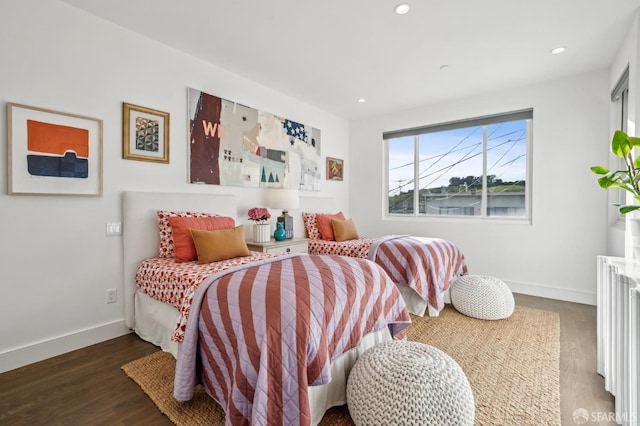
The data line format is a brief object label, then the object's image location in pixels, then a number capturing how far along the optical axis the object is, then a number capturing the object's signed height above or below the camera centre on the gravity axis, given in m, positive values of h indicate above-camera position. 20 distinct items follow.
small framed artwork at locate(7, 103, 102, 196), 2.03 +0.43
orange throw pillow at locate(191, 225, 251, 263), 2.39 -0.28
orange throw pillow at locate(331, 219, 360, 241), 3.88 -0.25
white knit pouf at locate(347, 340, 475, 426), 1.25 -0.79
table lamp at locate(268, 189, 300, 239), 3.62 +0.13
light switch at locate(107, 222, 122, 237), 2.47 -0.15
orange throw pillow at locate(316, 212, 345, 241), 3.99 -0.21
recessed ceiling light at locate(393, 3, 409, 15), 2.24 +1.53
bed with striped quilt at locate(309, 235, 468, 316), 2.90 -0.52
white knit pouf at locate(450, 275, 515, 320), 2.82 -0.84
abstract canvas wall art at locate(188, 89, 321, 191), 3.09 +0.78
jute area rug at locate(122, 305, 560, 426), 1.58 -1.06
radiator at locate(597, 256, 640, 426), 1.25 -0.62
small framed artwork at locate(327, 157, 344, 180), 4.92 +0.71
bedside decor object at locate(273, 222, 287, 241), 3.60 -0.26
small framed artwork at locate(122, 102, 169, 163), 2.56 +0.69
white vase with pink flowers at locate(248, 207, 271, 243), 3.36 -0.16
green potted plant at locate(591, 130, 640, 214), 1.67 +0.27
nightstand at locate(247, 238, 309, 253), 3.24 -0.39
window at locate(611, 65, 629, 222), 2.97 +1.04
